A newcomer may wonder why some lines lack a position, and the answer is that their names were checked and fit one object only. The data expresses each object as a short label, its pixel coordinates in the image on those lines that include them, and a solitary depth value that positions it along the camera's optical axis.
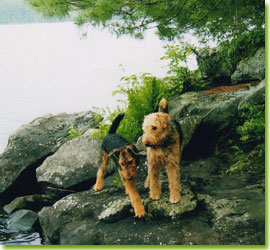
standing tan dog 2.69
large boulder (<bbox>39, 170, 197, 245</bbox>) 2.71
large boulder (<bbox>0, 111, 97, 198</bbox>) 5.07
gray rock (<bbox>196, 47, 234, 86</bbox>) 5.26
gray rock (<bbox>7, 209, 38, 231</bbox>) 3.90
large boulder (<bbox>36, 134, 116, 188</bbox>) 4.22
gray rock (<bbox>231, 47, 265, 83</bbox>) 4.28
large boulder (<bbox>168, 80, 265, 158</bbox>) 3.88
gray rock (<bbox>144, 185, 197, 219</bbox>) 2.83
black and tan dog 2.77
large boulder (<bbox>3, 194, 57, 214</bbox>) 4.39
